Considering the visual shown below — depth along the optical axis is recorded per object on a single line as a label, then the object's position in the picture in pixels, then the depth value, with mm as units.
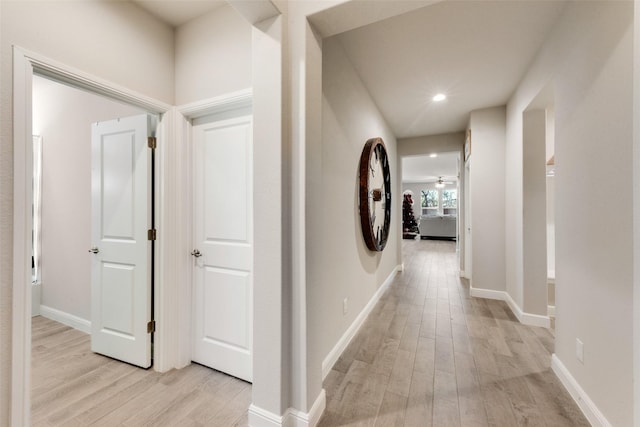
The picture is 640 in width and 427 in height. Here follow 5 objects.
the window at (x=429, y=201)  13750
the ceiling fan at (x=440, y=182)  11561
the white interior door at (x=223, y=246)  1844
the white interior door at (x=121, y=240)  1974
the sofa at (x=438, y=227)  9562
